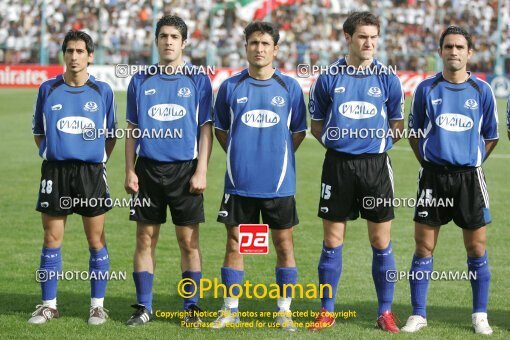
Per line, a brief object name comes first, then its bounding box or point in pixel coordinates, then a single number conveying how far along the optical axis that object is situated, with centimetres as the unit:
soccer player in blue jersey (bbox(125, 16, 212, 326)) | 722
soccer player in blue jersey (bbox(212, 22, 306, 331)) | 709
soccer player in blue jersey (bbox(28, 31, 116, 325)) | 739
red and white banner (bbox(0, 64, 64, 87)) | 3304
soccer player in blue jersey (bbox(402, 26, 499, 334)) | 707
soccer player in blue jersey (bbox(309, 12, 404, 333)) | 713
